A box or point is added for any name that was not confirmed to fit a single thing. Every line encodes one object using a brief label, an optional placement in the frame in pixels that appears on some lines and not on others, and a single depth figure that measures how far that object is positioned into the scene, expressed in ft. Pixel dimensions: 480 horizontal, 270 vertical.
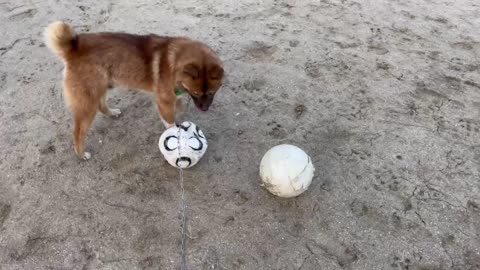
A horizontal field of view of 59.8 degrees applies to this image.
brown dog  9.60
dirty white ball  9.01
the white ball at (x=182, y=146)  9.80
